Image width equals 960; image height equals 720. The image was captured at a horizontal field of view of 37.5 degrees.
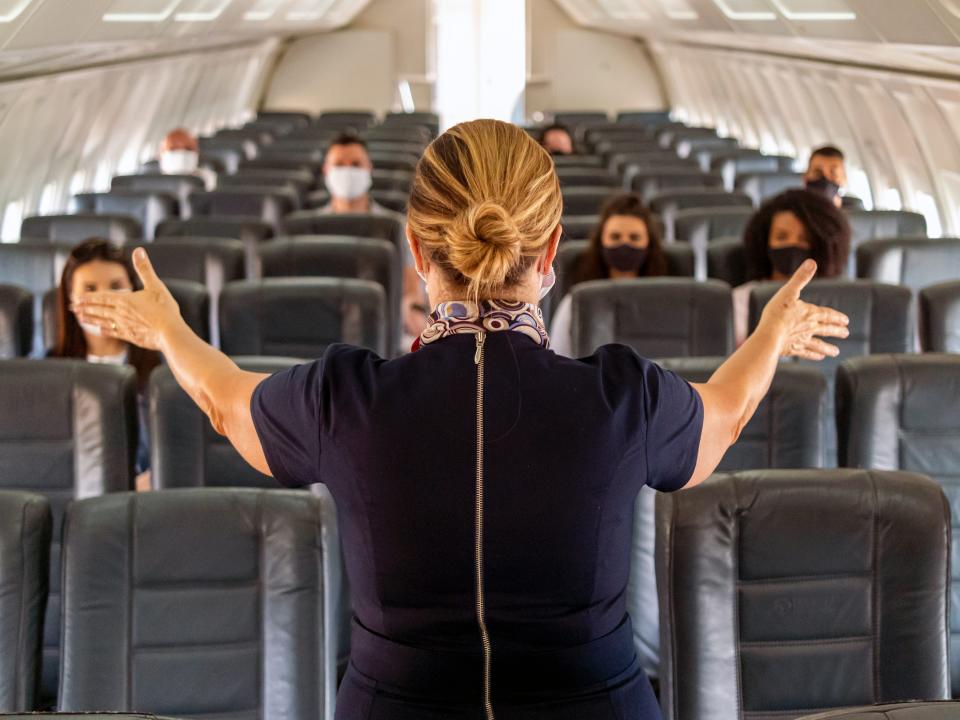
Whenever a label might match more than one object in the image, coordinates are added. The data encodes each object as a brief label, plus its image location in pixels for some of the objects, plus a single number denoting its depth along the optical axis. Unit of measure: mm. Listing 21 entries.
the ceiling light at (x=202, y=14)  11414
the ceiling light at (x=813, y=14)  8625
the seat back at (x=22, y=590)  2715
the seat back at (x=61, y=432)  3662
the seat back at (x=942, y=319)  4930
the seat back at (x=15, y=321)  4957
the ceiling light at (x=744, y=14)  10906
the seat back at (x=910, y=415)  3682
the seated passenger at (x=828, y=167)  8184
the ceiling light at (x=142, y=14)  9148
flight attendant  1923
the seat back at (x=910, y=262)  6398
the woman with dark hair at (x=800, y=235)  5828
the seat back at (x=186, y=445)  3840
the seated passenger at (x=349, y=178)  8008
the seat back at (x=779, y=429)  3785
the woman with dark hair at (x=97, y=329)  4753
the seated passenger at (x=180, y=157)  11914
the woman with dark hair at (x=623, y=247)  6070
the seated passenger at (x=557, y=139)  13031
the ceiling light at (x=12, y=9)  6836
